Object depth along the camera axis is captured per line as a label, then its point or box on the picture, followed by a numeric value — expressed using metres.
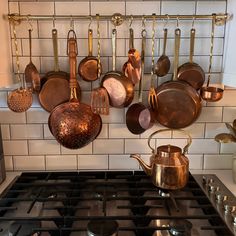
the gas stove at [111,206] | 0.95
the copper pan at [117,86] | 1.20
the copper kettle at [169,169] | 1.08
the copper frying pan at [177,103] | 1.23
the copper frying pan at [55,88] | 1.21
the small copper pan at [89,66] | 1.21
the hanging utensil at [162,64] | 1.21
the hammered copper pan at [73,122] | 1.19
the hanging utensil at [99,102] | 1.19
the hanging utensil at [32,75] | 1.19
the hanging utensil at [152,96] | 1.23
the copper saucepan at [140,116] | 1.22
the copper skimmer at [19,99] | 1.20
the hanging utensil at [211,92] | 1.20
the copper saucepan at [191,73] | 1.22
